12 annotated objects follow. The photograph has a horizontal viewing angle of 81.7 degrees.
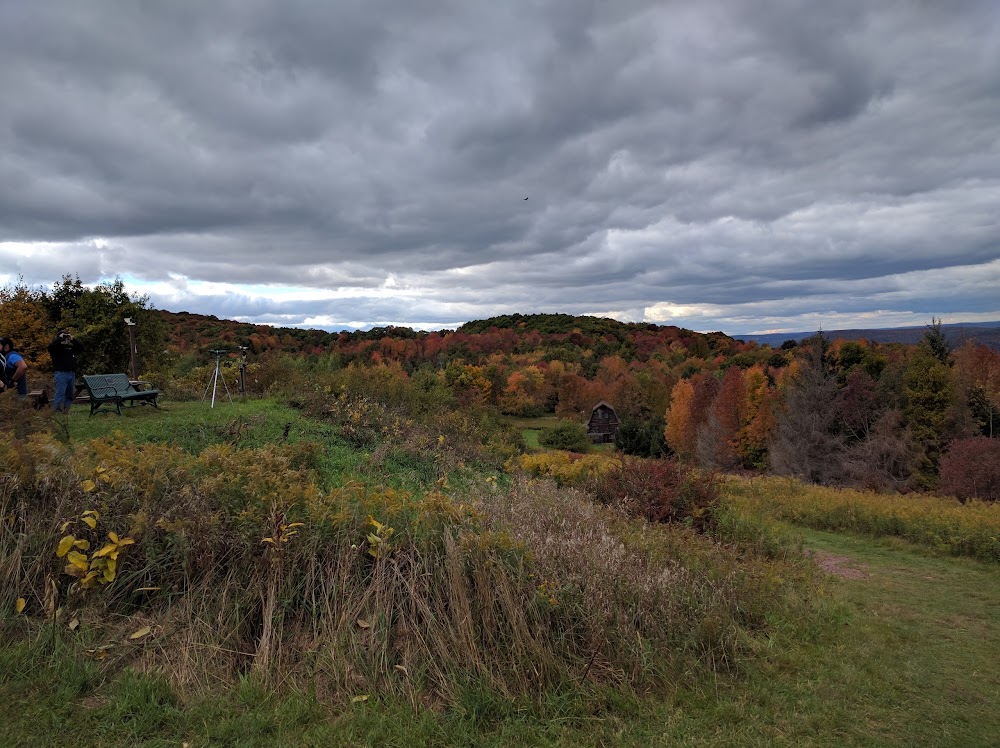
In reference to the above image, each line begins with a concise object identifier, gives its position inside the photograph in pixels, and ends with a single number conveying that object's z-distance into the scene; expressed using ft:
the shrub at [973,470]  70.54
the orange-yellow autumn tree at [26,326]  81.97
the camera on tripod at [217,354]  38.58
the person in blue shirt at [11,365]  30.73
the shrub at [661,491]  25.91
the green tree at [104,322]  84.07
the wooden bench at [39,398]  32.35
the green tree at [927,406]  113.70
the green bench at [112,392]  34.37
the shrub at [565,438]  150.61
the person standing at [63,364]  33.73
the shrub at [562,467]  34.17
